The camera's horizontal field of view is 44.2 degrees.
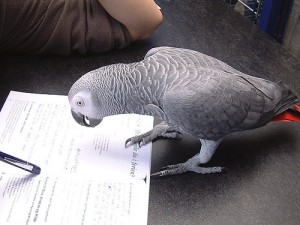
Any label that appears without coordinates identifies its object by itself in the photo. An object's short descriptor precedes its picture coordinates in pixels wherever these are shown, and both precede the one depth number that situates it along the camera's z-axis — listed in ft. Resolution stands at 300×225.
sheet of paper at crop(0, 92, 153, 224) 1.93
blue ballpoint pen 1.99
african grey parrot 1.91
